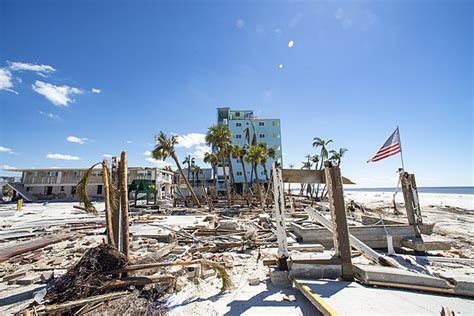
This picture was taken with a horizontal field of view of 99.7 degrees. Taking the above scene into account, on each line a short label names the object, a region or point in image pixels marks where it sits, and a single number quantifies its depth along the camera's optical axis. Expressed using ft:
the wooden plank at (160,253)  17.01
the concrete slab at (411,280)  12.19
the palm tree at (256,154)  110.52
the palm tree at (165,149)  89.86
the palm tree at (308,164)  183.42
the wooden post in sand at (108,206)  15.74
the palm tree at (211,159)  135.54
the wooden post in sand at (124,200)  16.57
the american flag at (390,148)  27.37
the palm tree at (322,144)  143.23
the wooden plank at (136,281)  13.37
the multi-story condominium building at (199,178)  189.67
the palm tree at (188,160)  197.62
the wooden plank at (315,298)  10.36
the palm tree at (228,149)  113.99
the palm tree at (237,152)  125.01
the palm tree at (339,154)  142.41
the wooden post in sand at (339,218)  15.34
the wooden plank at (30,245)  23.86
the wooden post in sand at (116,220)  16.63
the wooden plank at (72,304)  10.88
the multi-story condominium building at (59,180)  144.15
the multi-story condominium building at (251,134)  179.11
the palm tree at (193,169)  187.51
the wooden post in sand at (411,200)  27.07
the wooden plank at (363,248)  16.90
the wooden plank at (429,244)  24.44
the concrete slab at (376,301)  10.32
